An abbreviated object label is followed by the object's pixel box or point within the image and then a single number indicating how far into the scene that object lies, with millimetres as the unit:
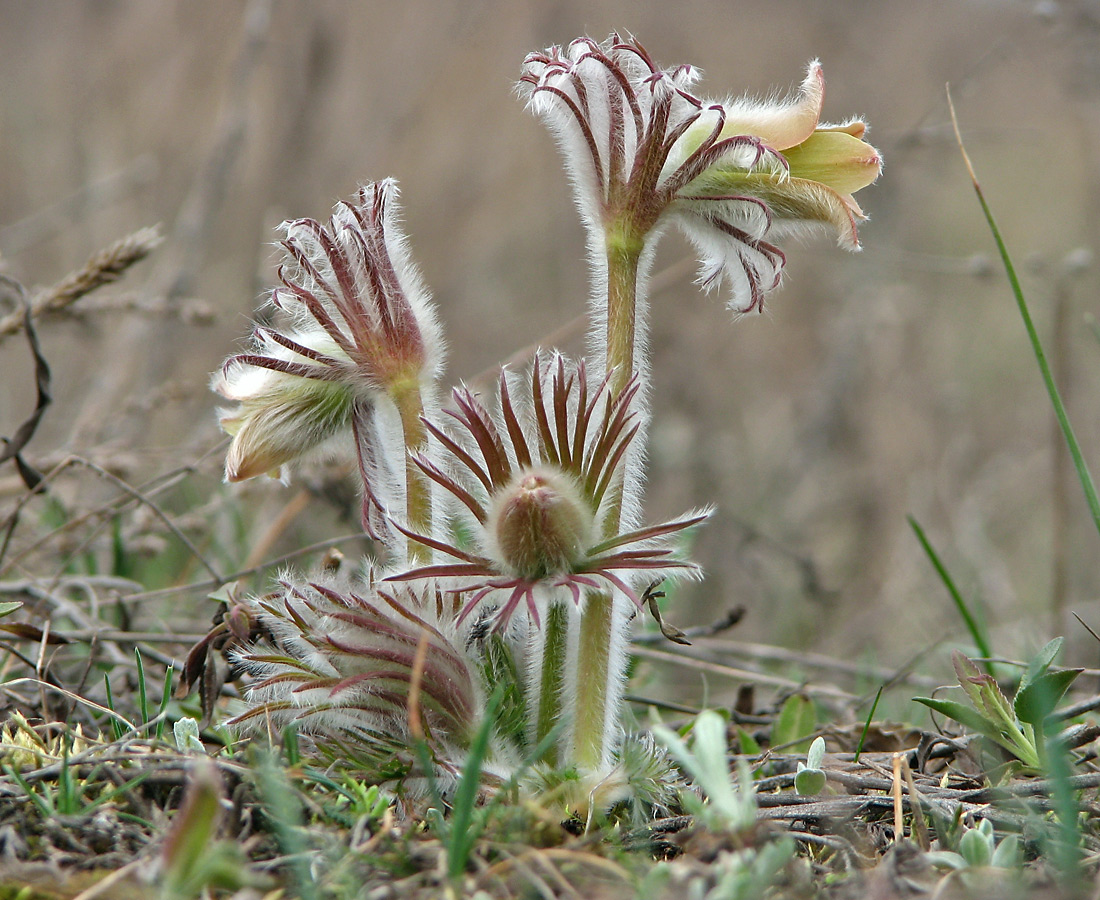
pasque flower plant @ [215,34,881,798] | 1153
